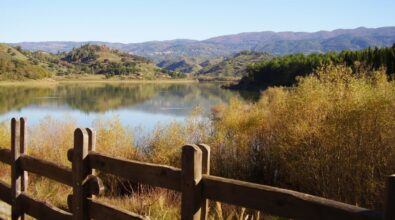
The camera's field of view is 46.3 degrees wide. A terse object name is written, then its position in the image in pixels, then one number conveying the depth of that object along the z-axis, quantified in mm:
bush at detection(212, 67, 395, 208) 12938
